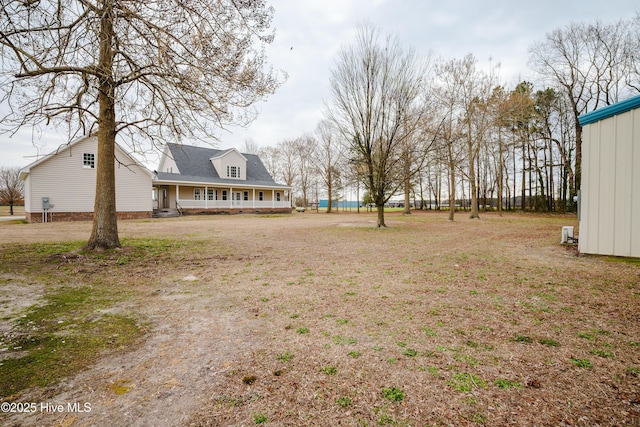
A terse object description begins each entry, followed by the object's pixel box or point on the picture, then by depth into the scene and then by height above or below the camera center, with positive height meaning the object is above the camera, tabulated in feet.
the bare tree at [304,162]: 135.54 +22.83
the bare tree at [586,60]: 63.62 +34.93
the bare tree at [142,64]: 14.84 +8.92
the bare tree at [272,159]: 154.63 +26.70
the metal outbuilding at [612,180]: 19.81 +1.77
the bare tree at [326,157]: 115.03 +21.10
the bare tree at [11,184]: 85.79 +9.58
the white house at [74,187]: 59.31 +4.93
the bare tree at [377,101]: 45.11 +17.50
